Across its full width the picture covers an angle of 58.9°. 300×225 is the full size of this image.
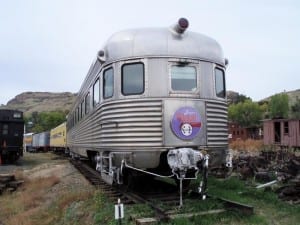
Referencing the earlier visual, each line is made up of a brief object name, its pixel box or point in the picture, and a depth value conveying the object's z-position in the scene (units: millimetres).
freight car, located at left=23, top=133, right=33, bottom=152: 36824
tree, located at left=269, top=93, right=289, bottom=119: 53495
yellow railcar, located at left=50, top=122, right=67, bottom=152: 16970
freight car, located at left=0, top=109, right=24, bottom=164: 14869
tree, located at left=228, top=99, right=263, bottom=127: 53024
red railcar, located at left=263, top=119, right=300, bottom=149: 17378
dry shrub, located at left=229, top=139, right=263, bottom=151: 17355
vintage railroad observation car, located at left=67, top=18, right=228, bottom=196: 4726
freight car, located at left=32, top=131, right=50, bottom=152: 28111
